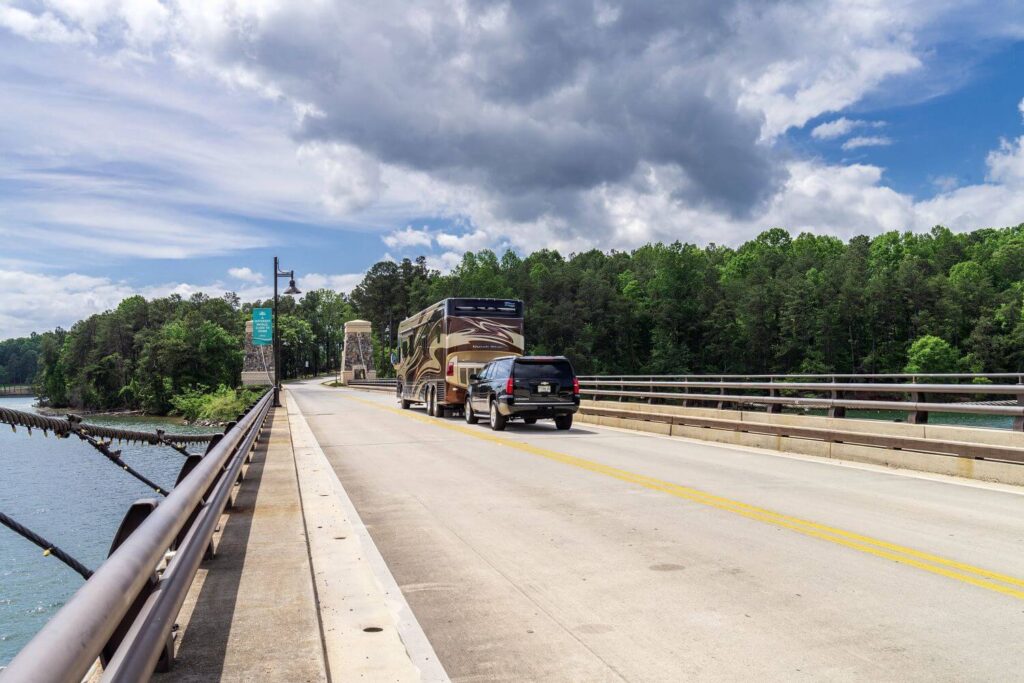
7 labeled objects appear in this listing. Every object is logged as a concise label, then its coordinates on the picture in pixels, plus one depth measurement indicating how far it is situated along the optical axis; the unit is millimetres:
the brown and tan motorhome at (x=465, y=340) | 26969
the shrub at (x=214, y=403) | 66562
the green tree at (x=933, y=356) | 93062
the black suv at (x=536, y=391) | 21234
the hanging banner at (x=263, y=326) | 48094
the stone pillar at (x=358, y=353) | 114062
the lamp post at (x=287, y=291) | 40156
